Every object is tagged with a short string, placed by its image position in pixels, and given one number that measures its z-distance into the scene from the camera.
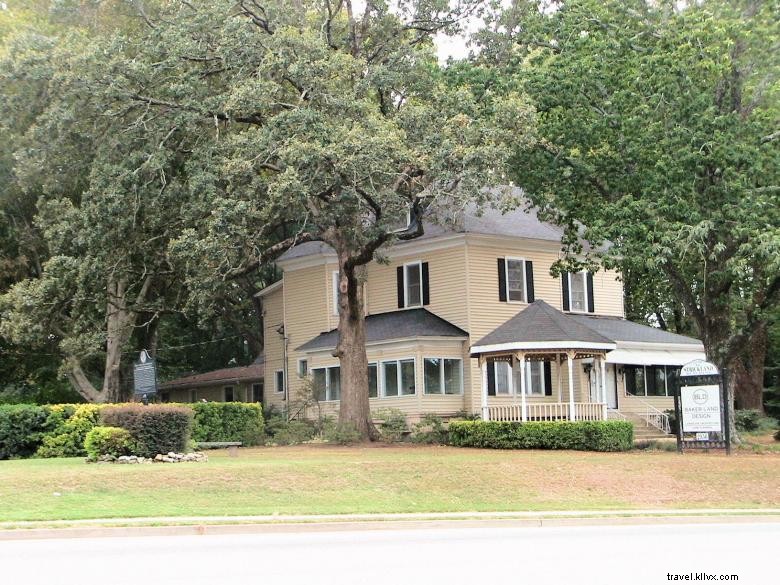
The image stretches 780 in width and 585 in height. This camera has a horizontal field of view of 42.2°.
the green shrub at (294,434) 34.06
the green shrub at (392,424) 34.47
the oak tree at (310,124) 28.16
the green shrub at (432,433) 33.94
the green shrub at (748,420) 41.42
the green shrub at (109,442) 23.58
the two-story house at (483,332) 34.41
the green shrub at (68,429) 26.80
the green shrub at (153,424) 23.89
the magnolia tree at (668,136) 28.48
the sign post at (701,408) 27.38
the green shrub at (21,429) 26.61
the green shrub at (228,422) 32.75
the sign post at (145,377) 27.64
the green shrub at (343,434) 31.91
